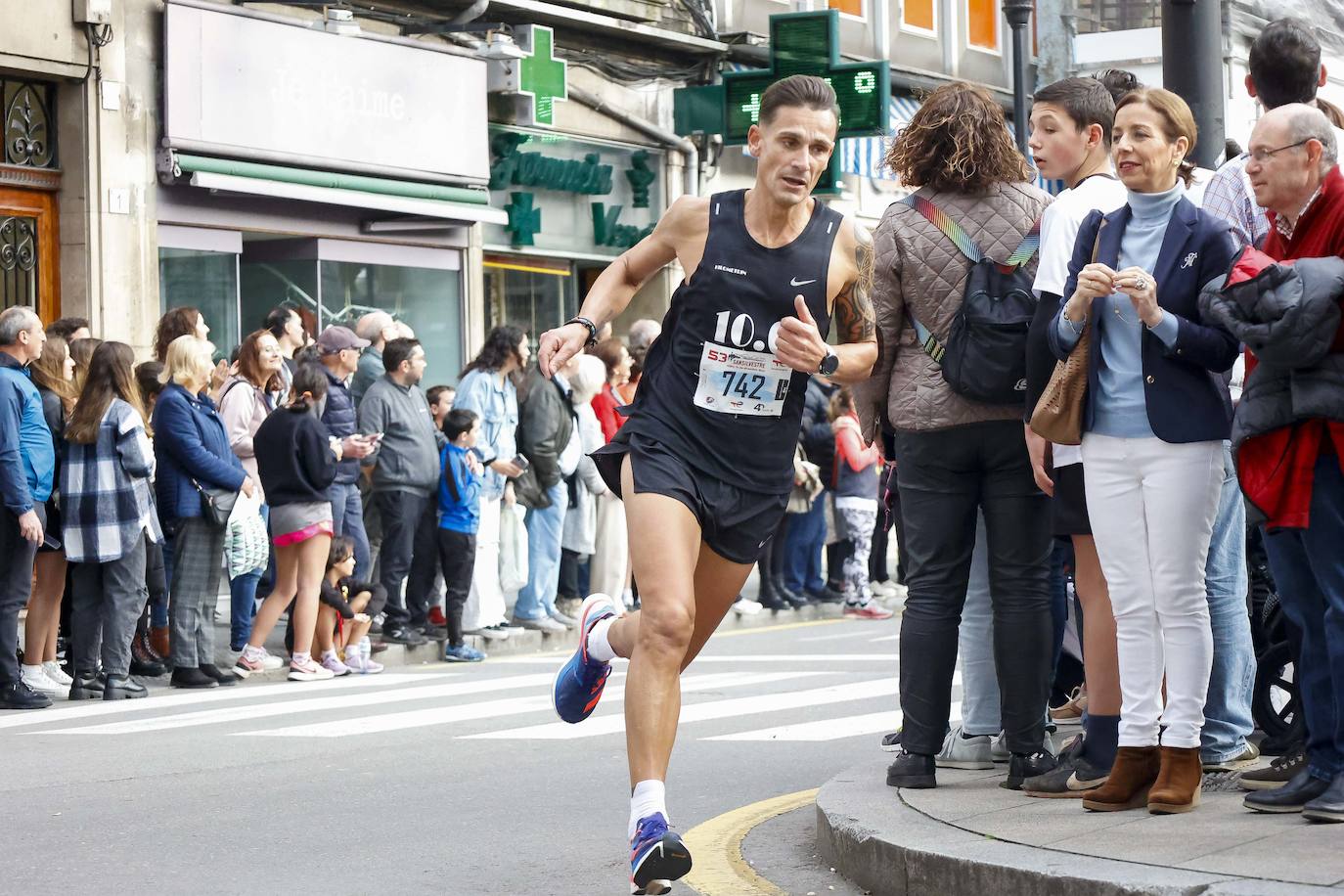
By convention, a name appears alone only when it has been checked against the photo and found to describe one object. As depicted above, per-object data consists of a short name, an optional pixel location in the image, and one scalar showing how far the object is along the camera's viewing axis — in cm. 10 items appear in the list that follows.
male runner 1081
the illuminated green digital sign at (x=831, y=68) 3473
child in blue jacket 2611
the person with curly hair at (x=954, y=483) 1247
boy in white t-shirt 1185
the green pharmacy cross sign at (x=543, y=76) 3867
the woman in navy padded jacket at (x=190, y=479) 2271
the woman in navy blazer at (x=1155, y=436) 1119
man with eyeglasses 1063
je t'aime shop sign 3251
